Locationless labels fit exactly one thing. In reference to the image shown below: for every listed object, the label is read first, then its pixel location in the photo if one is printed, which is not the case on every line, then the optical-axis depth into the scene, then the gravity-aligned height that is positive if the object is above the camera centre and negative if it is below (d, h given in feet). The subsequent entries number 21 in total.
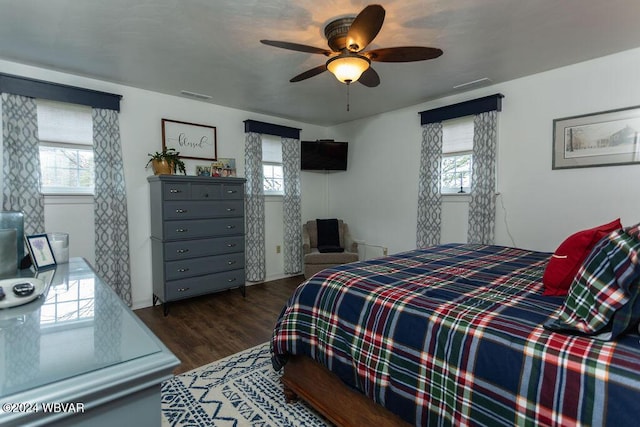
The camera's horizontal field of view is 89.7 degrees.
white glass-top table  1.81 -1.05
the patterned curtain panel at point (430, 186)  12.98 +0.59
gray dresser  11.10 -1.22
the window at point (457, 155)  12.34 +1.77
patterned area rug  5.93 -3.99
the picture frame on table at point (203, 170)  13.07 +1.30
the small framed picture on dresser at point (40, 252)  5.09 -0.78
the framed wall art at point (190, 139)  12.38 +2.53
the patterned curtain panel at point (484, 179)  11.34 +0.77
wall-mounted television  16.21 +2.39
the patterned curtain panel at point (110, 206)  10.88 -0.11
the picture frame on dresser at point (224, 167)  13.37 +1.47
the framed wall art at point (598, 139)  8.88 +1.76
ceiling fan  6.27 +3.16
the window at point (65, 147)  10.11 +1.80
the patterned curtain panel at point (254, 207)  14.48 -0.24
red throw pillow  4.66 -0.90
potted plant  11.54 +1.46
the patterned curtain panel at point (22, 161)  9.36 +1.25
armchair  14.17 -2.33
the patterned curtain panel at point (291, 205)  15.93 -0.17
